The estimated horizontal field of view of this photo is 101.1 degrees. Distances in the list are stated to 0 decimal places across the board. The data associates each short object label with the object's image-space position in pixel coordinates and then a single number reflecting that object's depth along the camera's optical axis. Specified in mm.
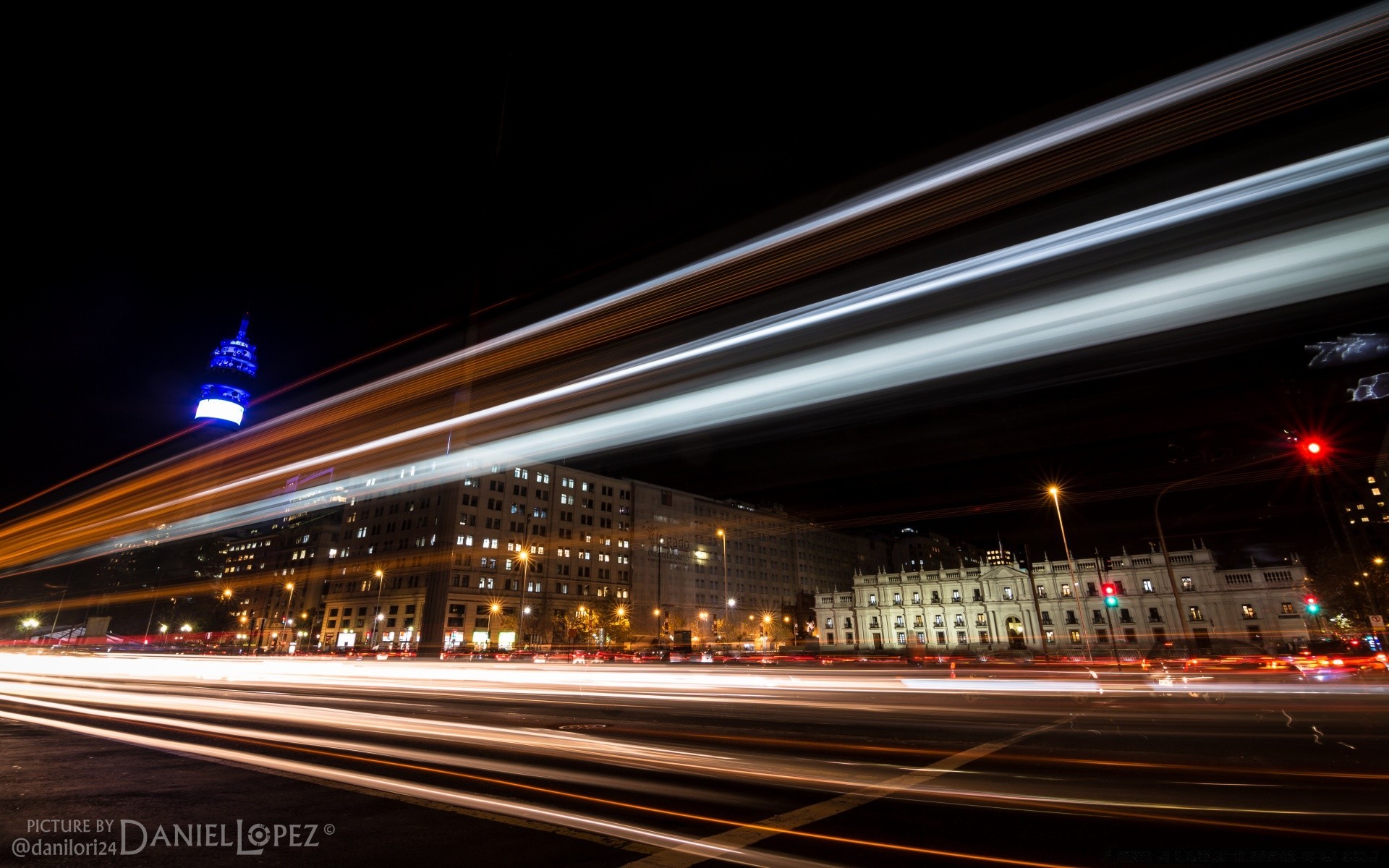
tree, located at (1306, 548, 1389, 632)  36531
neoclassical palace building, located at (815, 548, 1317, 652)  70812
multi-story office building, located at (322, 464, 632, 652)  80750
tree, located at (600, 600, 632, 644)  77688
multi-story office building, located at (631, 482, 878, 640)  104938
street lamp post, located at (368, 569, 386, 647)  84288
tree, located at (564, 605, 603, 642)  78000
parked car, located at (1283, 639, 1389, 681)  23562
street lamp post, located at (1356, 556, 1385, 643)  22797
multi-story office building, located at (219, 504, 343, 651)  102438
